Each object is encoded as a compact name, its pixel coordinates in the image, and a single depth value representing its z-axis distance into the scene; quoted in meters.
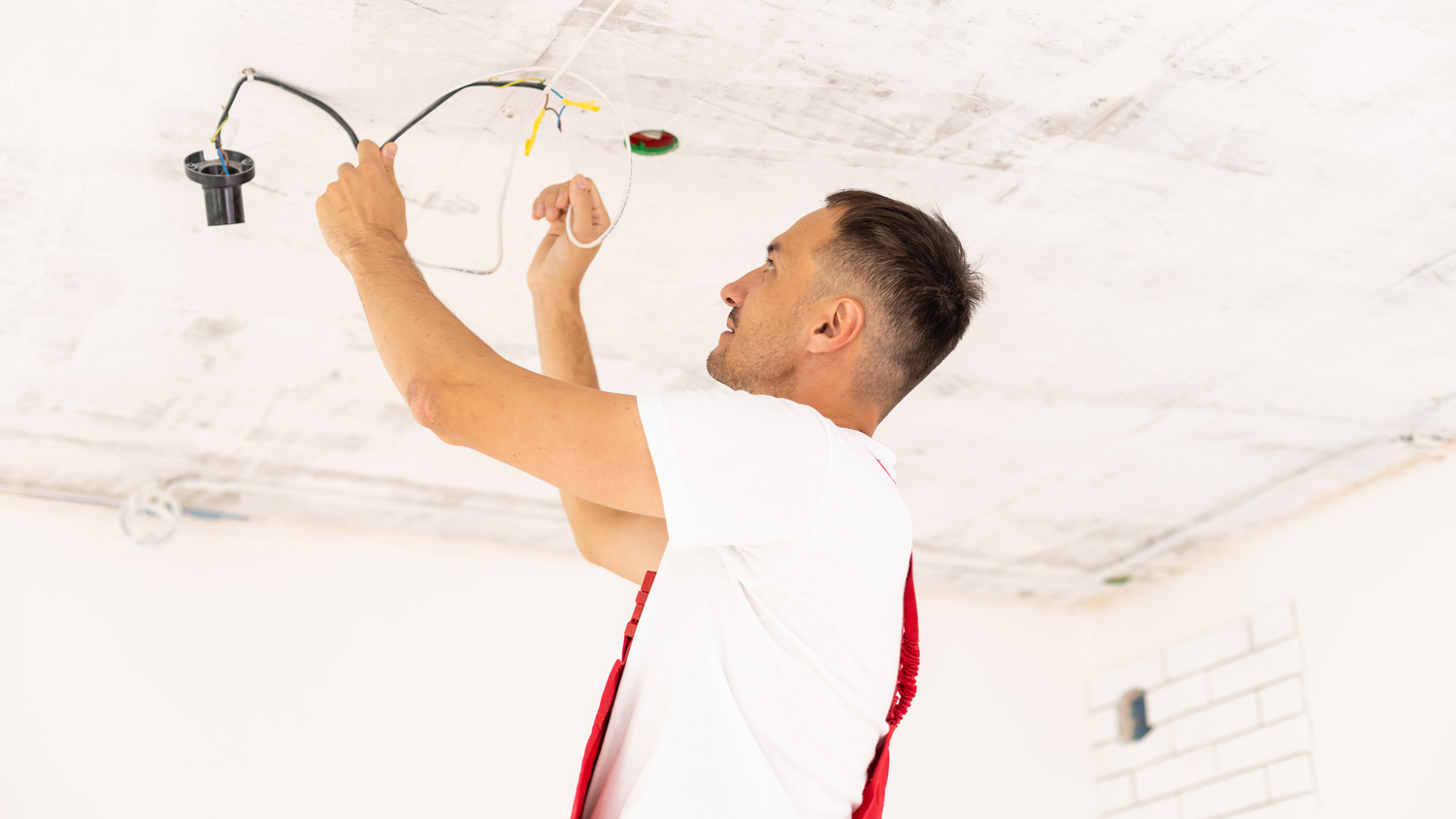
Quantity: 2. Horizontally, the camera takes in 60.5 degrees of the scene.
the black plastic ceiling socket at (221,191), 1.52
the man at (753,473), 1.10
